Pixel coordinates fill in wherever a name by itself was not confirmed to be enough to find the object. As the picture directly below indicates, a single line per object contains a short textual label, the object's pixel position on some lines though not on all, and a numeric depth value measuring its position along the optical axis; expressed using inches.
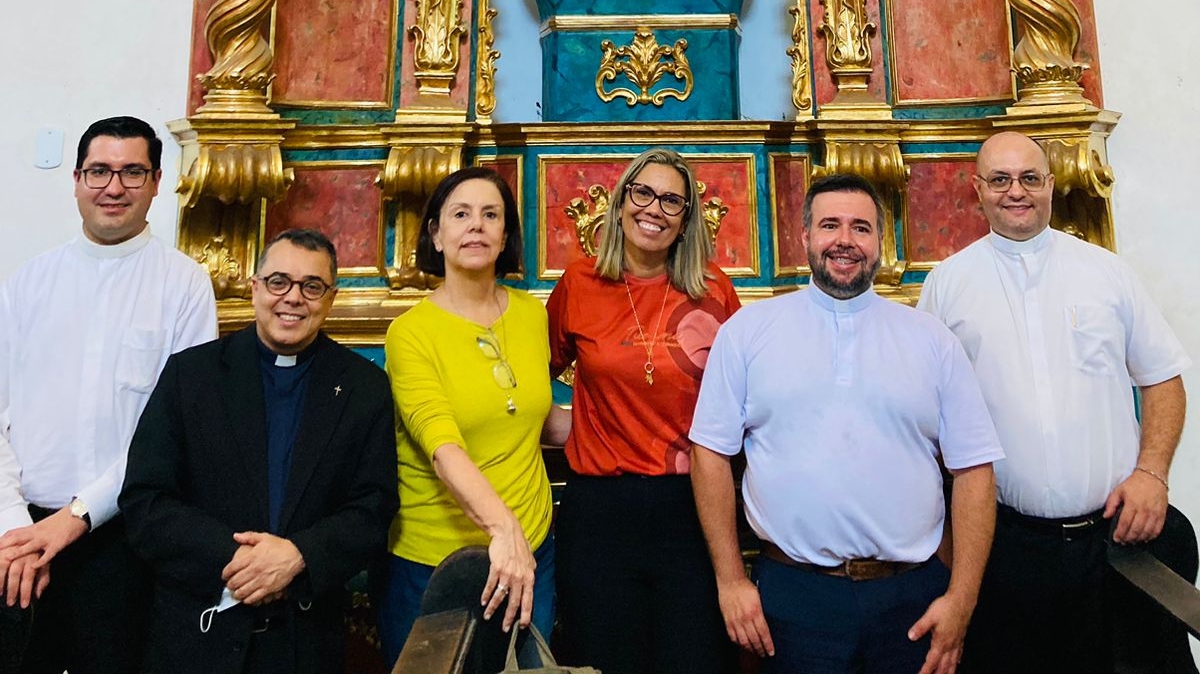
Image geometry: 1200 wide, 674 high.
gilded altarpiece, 117.6
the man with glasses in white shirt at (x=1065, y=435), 71.6
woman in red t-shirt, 67.3
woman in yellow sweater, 67.7
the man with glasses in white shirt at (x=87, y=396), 69.1
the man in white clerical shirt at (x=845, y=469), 63.0
